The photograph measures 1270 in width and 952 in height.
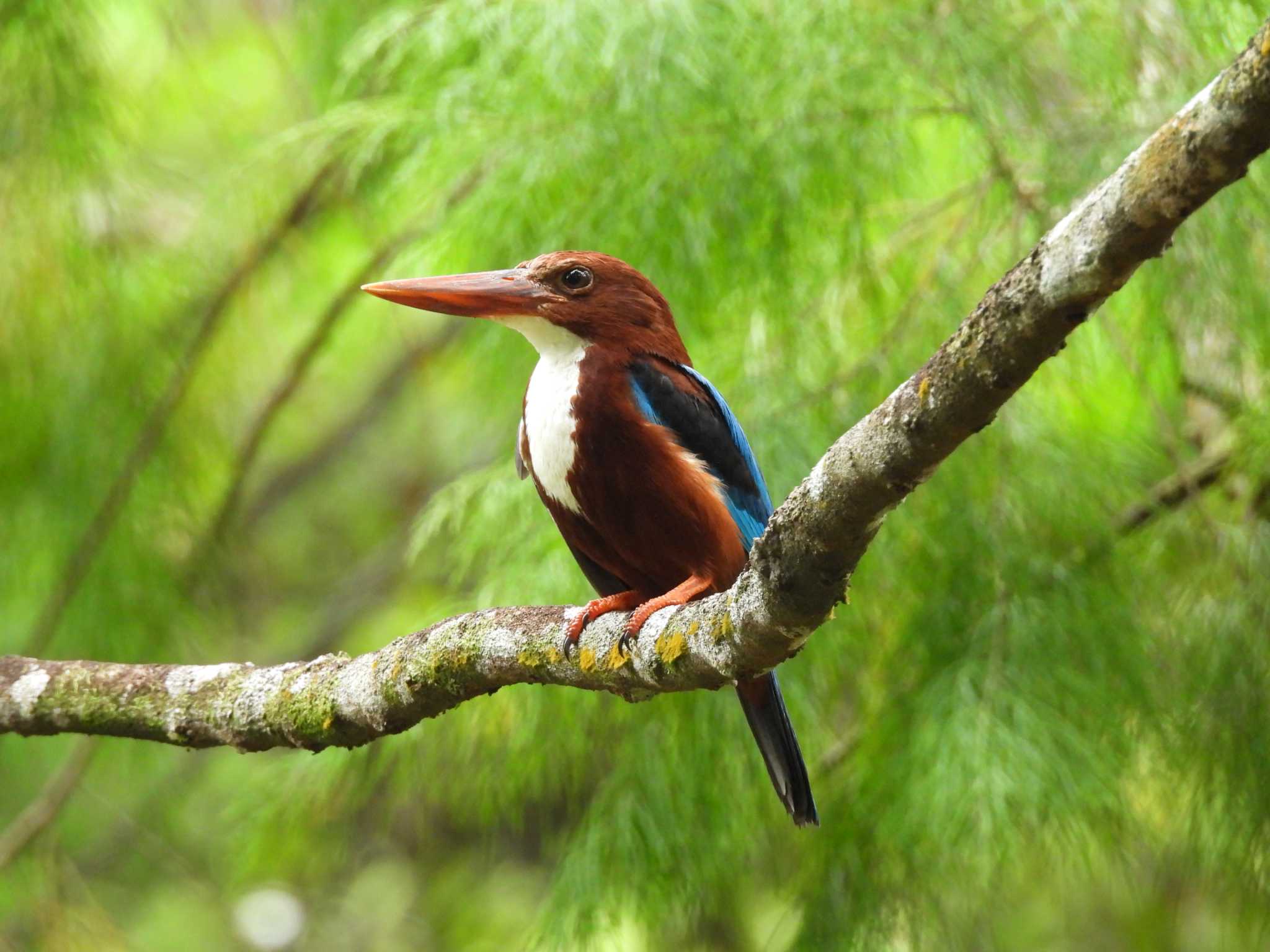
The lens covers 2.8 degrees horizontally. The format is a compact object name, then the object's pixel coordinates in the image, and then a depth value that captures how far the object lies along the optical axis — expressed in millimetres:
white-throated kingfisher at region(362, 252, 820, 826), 8348
